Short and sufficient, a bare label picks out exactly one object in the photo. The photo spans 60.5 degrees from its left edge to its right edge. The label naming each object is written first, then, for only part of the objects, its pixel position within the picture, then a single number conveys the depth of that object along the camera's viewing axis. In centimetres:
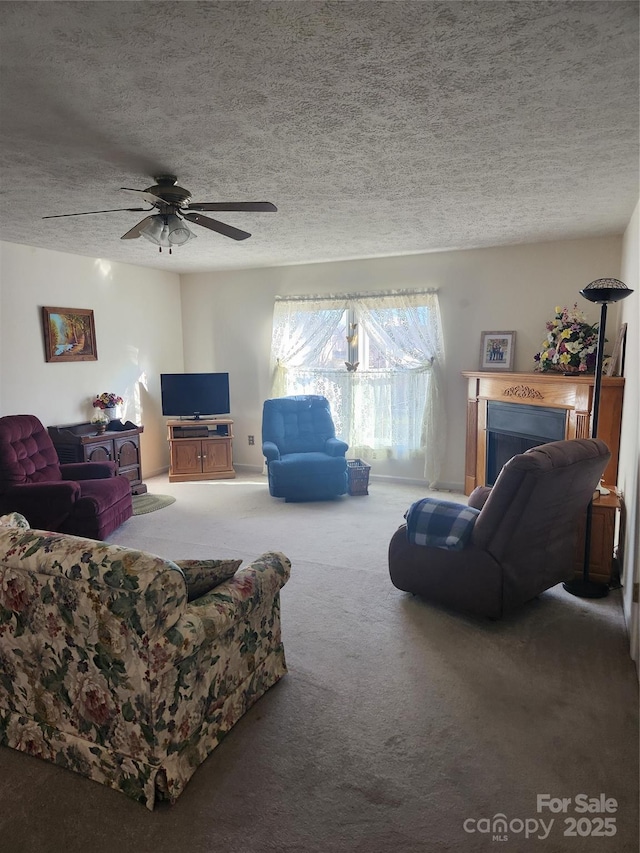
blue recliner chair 545
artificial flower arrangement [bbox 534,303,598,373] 454
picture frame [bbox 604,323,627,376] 410
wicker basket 568
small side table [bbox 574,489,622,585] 333
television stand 639
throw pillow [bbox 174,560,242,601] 213
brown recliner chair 277
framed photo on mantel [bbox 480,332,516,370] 546
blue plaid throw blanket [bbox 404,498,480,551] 298
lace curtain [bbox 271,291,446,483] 588
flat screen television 646
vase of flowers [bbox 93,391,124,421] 577
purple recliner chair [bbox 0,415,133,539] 409
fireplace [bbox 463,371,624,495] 412
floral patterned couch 175
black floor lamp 323
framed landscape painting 523
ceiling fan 299
